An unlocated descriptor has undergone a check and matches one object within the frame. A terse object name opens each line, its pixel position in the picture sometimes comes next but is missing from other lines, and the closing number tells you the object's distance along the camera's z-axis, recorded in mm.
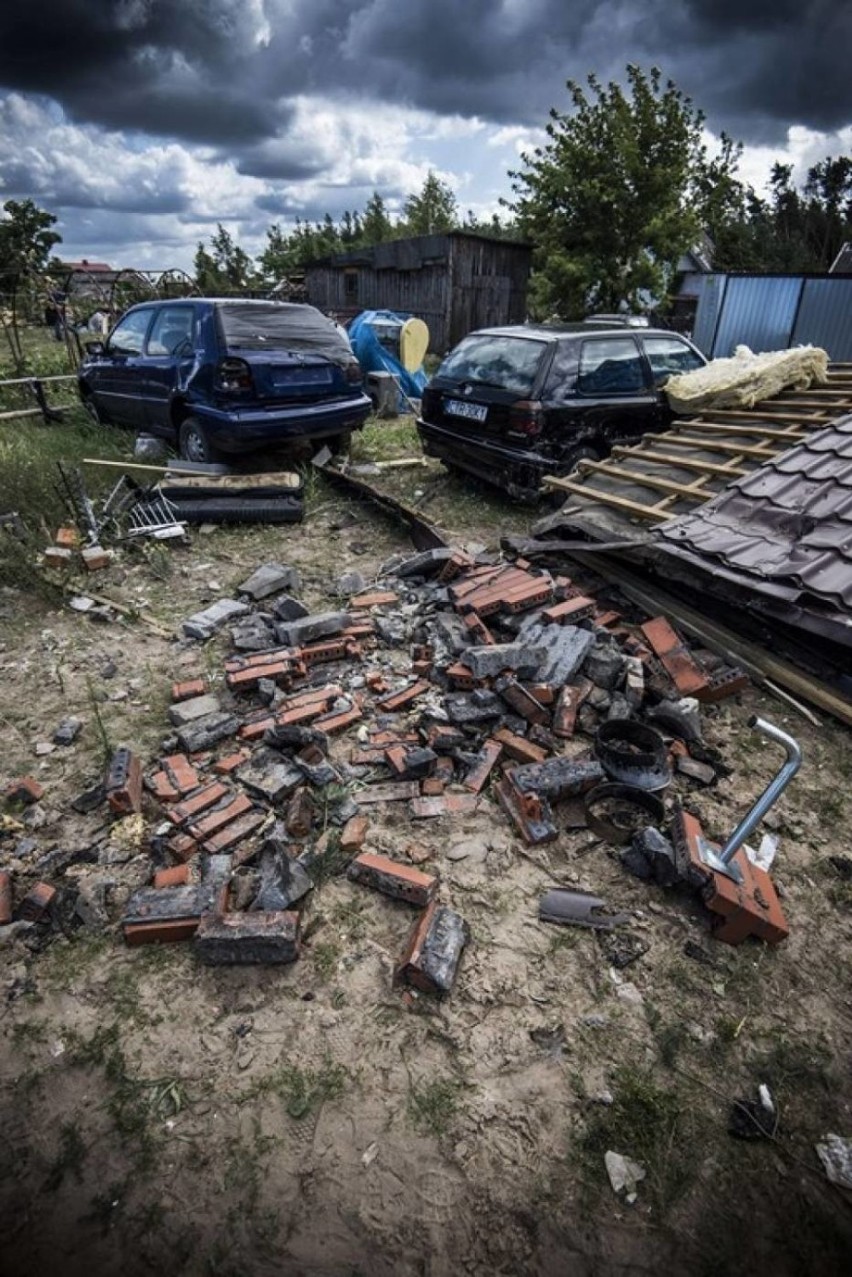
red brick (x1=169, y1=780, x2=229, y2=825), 2842
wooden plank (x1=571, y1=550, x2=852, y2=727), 3586
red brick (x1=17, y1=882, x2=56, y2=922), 2424
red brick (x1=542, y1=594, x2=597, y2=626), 4066
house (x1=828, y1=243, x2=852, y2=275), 26678
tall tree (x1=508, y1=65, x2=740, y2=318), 12945
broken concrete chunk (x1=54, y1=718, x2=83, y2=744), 3367
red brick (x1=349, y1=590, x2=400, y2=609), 4785
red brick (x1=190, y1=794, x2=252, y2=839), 2771
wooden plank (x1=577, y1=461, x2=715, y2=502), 4578
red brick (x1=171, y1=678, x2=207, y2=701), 3686
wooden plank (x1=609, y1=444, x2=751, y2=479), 4711
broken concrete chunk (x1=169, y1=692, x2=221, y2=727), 3480
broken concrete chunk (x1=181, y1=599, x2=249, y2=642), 4391
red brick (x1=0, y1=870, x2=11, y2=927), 2436
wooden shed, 16062
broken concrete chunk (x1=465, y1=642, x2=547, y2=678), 3549
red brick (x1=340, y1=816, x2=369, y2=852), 2705
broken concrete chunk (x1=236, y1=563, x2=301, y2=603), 4918
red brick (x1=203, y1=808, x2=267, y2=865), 2713
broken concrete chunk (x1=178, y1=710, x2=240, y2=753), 3291
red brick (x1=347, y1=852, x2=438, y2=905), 2461
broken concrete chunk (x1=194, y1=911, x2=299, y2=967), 2230
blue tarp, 11367
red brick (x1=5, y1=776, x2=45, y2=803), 3002
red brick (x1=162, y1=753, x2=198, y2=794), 3029
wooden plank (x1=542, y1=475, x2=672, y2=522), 4515
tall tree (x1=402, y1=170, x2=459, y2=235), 33125
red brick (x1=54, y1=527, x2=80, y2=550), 5348
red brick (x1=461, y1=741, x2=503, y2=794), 3045
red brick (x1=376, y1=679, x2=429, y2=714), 3613
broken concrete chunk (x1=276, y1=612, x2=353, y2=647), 4164
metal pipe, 2072
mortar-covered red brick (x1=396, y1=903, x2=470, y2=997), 2156
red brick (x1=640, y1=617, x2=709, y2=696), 3621
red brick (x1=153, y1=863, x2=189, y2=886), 2547
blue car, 6098
